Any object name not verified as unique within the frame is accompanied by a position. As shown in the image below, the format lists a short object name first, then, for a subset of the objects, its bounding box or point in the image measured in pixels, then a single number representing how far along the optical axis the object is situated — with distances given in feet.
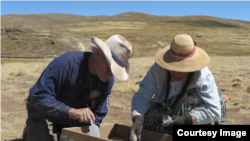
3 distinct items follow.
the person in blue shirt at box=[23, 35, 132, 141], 9.39
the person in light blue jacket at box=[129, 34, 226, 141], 9.53
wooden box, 8.68
